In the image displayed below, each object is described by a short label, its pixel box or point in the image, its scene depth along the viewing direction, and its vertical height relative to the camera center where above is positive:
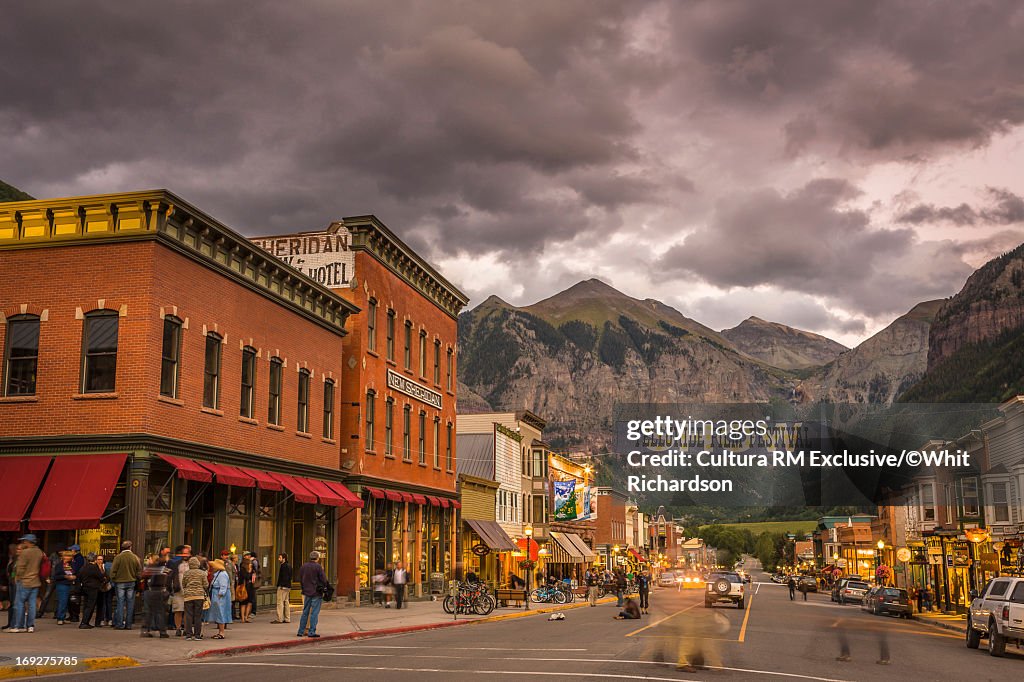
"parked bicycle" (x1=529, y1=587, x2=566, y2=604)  51.28 -4.87
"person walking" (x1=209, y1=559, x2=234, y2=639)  21.95 -2.14
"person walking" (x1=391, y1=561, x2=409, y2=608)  38.34 -3.13
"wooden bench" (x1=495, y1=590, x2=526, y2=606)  43.16 -4.12
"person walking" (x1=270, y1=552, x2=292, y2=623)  26.23 -2.25
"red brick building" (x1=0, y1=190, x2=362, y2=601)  25.22 +3.57
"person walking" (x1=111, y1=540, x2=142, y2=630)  22.80 -1.73
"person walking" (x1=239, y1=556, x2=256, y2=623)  27.30 -2.20
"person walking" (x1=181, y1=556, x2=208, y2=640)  20.95 -1.94
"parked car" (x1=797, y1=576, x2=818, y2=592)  66.88 -5.86
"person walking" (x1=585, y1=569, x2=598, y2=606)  53.69 -4.88
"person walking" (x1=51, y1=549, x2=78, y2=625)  23.42 -1.79
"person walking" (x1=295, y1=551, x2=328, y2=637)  22.89 -2.04
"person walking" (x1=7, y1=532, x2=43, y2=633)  20.08 -1.55
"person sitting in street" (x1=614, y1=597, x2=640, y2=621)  34.28 -3.82
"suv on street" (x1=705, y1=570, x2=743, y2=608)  45.66 -4.14
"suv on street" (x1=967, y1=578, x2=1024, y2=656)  22.36 -2.78
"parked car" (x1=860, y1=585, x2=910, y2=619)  47.72 -5.04
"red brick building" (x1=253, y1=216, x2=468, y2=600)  40.84 +4.70
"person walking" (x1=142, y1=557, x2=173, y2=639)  21.55 -2.03
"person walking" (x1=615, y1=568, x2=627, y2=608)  41.72 -3.56
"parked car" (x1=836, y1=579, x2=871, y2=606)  63.91 -5.99
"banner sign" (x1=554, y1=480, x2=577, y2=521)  70.12 +0.04
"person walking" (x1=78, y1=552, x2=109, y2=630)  22.45 -1.77
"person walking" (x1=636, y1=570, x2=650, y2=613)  39.80 -3.56
